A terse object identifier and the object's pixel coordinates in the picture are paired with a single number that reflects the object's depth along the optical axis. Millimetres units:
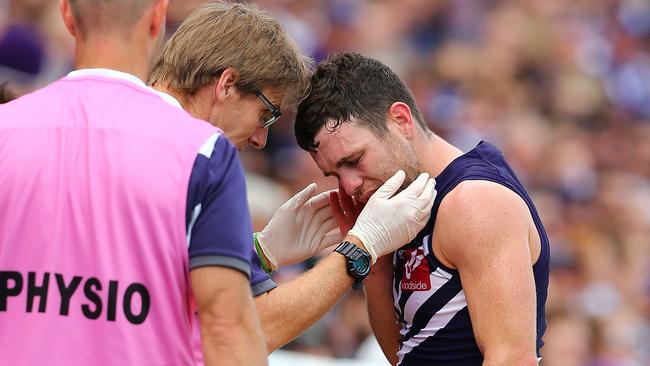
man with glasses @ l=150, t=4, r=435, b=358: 8008
